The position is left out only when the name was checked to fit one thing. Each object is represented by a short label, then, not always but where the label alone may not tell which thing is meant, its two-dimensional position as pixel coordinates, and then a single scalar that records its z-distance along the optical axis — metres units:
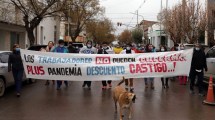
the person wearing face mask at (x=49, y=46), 13.04
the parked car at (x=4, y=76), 9.22
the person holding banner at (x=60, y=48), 10.95
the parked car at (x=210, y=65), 10.19
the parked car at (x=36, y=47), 14.39
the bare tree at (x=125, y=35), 103.00
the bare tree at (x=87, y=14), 37.63
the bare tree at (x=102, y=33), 64.73
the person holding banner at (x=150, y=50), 11.20
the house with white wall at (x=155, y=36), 47.66
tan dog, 6.10
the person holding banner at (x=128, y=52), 10.52
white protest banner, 9.58
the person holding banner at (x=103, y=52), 10.92
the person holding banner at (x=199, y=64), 9.62
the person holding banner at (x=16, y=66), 9.23
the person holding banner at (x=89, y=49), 10.92
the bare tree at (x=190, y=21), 26.40
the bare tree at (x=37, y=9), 21.18
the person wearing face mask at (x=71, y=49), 12.29
